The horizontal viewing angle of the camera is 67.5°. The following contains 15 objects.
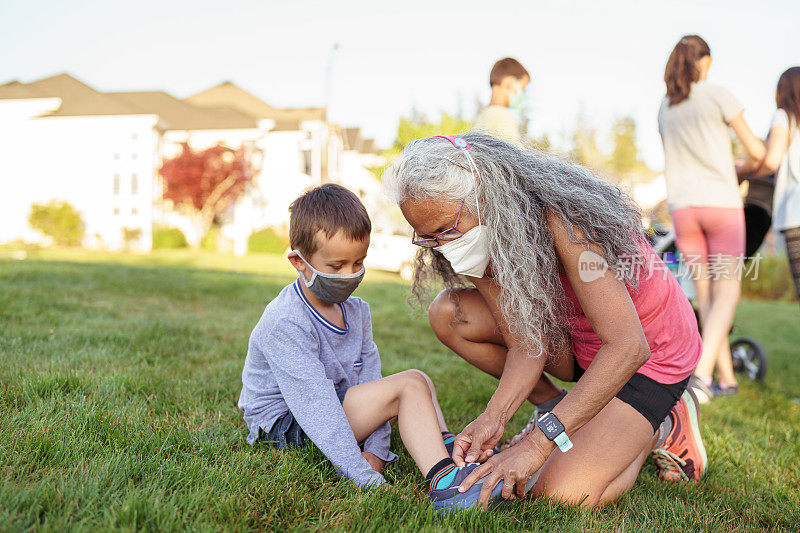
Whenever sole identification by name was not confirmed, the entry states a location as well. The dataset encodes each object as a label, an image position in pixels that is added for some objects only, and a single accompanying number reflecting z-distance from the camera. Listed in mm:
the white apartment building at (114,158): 21438
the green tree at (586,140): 46125
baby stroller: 4047
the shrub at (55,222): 19984
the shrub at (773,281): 14484
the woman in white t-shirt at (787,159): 3719
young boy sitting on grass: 2109
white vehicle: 16000
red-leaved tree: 20938
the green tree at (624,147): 49784
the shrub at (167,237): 20562
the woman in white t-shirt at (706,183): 3820
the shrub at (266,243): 20391
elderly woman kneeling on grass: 1958
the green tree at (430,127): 23525
